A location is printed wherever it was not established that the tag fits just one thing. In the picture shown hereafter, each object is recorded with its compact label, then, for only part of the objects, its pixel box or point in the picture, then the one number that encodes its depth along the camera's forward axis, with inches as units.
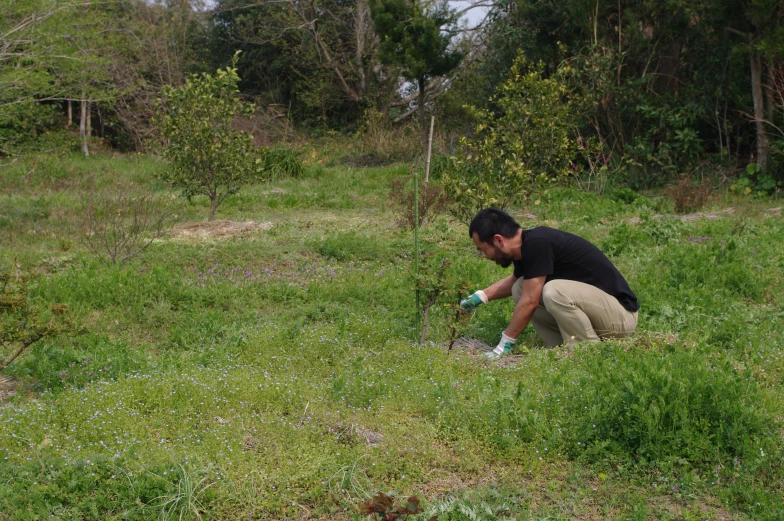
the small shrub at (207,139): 397.4
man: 202.4
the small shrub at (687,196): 408.8
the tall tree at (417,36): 629.6
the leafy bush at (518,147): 345.1
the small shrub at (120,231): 314.8
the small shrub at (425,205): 380.8
